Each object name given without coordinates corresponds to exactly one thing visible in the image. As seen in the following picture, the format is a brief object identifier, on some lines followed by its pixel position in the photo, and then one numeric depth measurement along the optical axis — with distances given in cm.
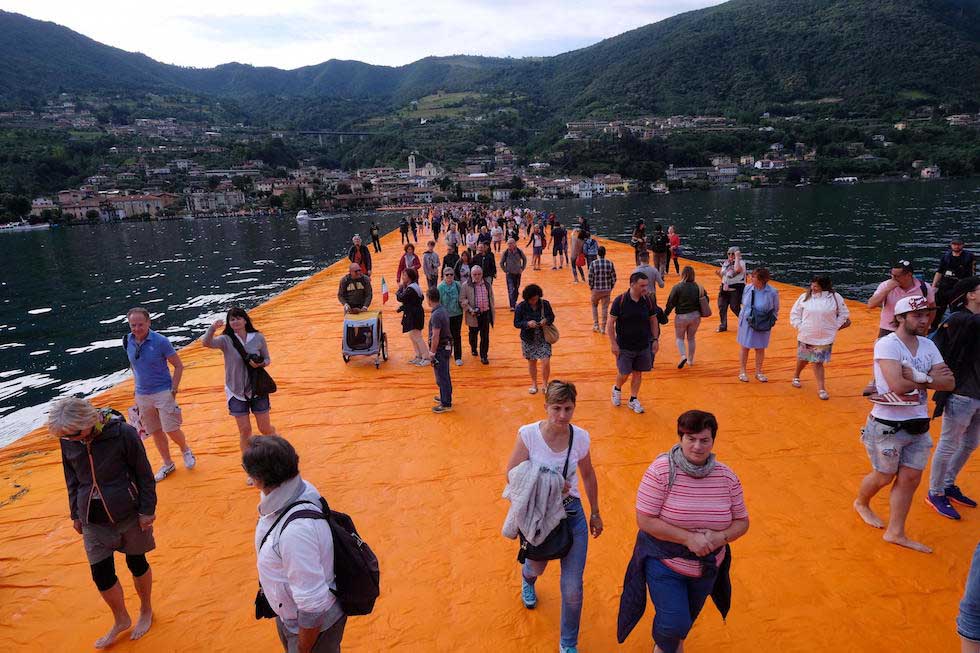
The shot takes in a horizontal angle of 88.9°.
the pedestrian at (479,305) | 736
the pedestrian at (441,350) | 579
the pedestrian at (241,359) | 455
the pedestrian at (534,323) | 579
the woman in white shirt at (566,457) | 256
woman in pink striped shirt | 216
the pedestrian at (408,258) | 1016
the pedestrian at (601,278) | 831
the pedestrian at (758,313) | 614
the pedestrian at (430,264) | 1130
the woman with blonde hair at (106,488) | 270
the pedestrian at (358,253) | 1098
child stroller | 793
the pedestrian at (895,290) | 567
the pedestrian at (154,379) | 443
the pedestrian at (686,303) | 694
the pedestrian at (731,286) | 868
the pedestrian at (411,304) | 692
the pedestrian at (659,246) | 1252
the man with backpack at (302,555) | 184
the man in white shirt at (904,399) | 312
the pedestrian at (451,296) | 725
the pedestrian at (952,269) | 730
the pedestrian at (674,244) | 1359
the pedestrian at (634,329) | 540
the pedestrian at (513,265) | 1057
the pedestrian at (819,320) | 565
